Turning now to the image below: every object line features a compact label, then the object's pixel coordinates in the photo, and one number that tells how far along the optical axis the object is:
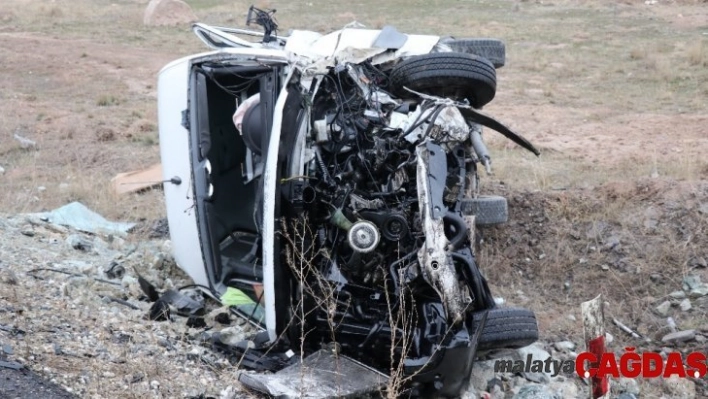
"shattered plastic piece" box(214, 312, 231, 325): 5.67
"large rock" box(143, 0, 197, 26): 25.27
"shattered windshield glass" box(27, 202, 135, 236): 7.58
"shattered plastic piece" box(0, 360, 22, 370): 4.19
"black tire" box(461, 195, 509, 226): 6.48
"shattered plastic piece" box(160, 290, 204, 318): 5.67
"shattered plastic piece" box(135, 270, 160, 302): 5.83
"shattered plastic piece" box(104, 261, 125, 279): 6.14
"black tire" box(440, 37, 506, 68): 6.77
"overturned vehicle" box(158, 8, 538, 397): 4.61
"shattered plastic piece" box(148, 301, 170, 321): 5.48
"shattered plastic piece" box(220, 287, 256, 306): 5.67
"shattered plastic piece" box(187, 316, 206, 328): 5.55
